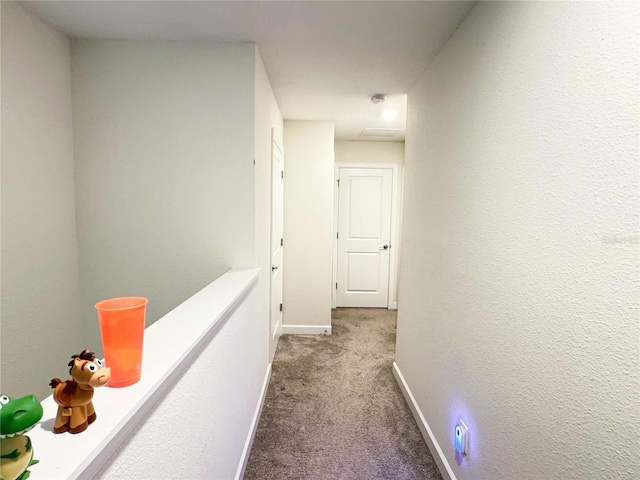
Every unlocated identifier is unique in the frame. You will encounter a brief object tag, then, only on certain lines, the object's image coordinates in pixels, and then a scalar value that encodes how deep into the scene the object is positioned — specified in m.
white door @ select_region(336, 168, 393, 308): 4.46
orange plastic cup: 0.69
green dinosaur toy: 0.42
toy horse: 0.55
